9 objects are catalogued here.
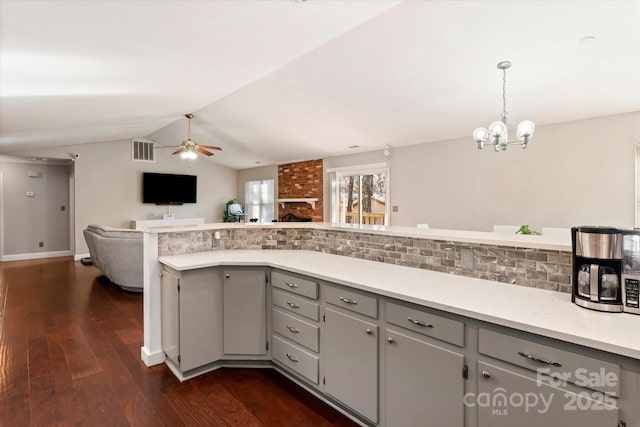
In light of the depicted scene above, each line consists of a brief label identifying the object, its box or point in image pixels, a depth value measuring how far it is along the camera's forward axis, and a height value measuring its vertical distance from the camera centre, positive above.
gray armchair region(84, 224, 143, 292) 4.76 -0.69
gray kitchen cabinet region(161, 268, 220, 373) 2.47 -0.84
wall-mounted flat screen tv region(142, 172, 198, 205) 8.81 +0.61
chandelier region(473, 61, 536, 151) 3.11 +0.79
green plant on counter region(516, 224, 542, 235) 3.62 -0.23
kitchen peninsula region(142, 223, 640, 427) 1.27 -0.46
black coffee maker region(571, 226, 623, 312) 1.44 -0.27
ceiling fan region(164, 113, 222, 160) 5.58 +1.07
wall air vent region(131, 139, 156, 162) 8.62 +1.62
